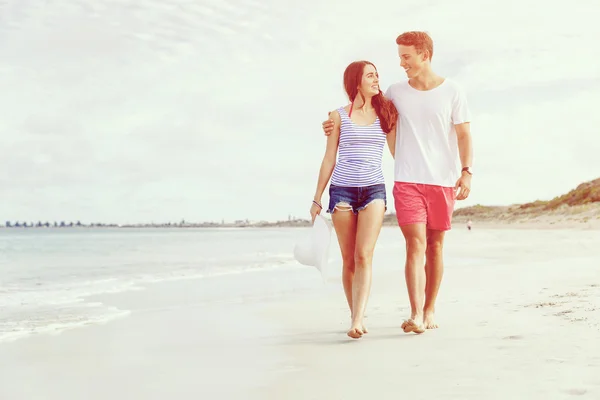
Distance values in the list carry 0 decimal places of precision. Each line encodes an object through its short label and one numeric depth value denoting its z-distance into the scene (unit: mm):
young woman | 4531
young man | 4672
